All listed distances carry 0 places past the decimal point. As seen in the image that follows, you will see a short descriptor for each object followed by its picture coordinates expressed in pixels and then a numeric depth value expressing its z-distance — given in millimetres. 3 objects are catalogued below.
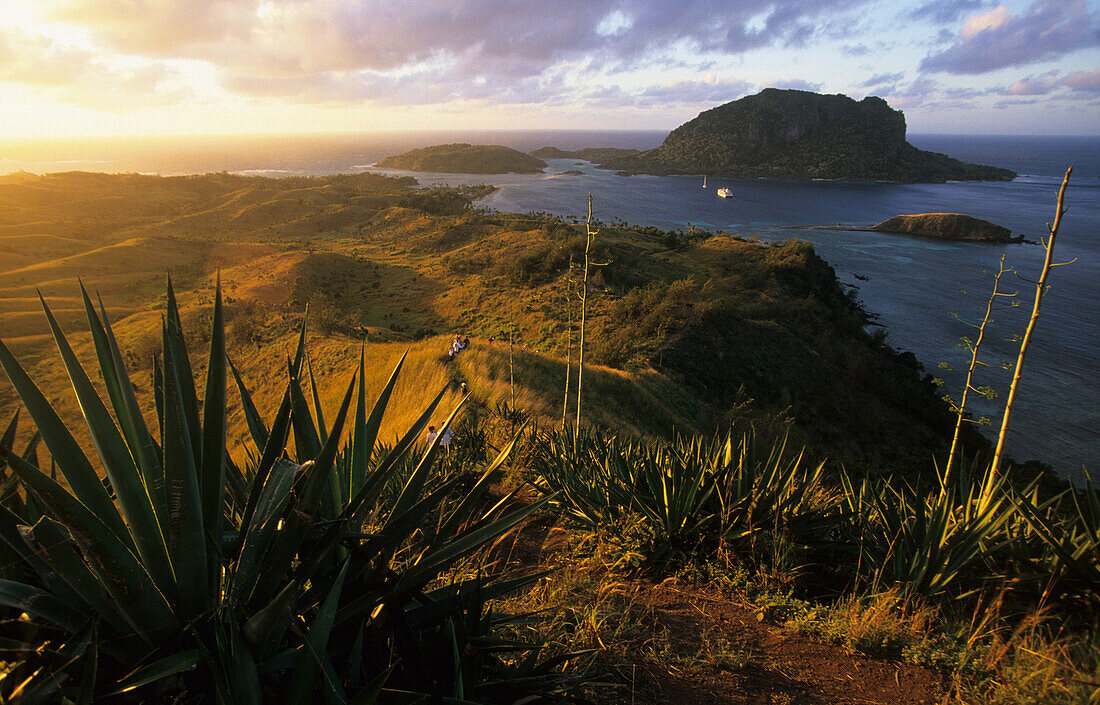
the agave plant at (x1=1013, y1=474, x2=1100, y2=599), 2549
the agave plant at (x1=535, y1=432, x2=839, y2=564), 3293
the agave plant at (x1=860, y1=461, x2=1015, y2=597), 2777
